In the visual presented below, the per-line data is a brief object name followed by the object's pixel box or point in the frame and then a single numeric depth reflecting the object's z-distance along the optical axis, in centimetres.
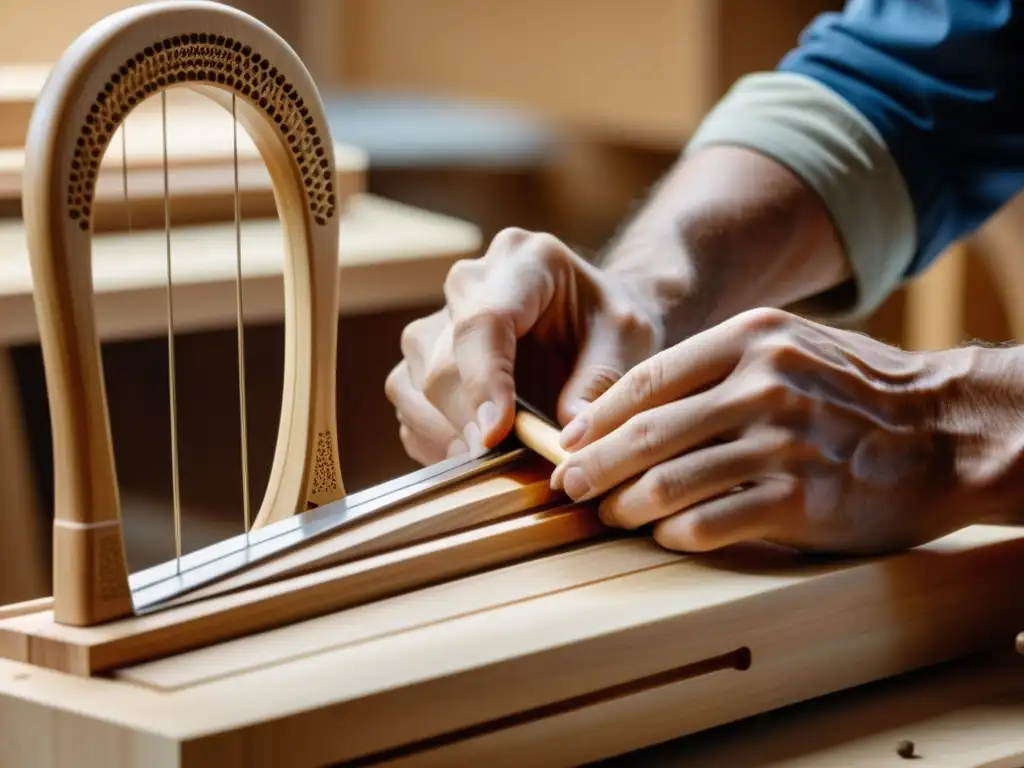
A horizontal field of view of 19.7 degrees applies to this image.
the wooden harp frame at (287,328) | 118
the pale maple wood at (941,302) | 248
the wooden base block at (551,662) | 117
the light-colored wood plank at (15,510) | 174
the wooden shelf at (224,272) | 167
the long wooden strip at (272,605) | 120
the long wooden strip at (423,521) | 125
